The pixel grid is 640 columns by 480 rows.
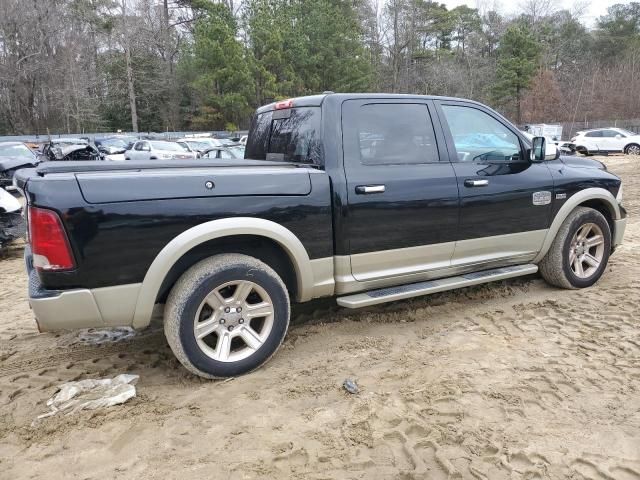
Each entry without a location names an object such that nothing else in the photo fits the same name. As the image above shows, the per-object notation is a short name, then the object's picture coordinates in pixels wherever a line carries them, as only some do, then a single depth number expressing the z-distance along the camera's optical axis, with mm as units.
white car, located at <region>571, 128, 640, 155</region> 26531
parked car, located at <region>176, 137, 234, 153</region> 20847
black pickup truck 2930
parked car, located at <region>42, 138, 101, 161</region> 15122
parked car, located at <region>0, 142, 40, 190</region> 11750
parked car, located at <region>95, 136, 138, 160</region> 21122
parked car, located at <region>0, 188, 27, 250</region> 7594
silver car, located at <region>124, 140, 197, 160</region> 18562
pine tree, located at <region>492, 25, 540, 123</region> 44719
